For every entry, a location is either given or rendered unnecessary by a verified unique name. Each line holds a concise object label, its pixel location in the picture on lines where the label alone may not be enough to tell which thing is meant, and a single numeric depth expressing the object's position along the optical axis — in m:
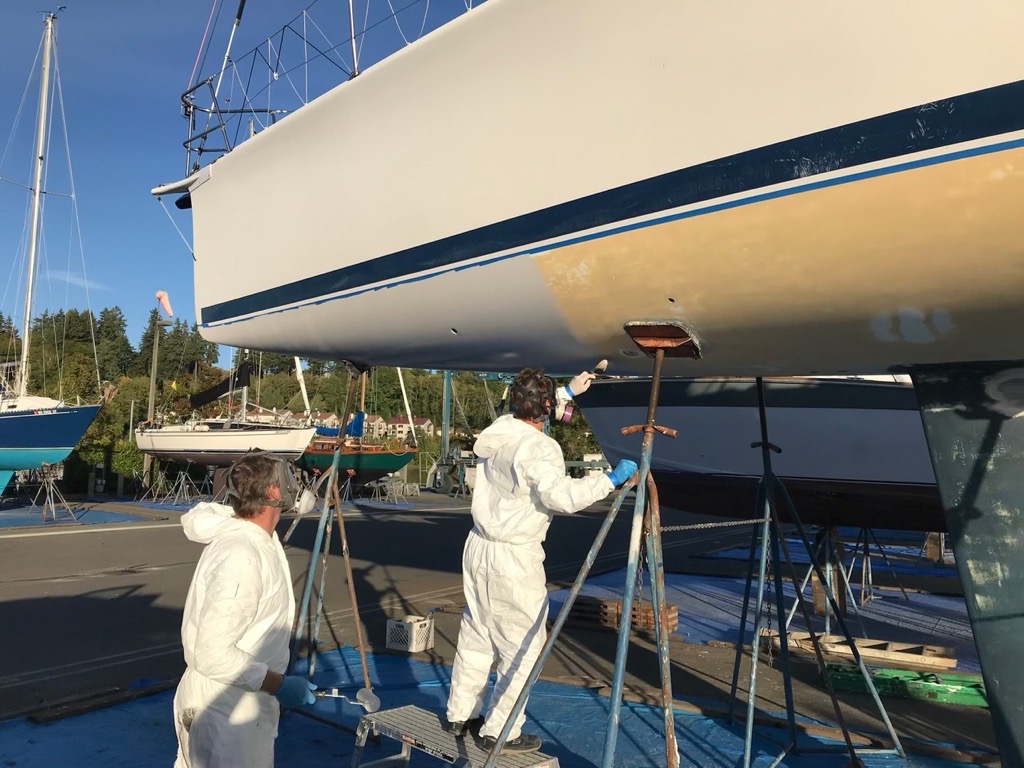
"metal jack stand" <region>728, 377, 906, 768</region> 3.81
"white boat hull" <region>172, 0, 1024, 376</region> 2.15
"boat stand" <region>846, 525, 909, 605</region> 9.28
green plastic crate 5.31
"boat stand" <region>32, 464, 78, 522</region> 16.77
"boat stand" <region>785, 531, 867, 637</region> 7.07
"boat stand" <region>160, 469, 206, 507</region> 21.84
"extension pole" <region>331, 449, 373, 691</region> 4.55
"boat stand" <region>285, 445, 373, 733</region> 4.91
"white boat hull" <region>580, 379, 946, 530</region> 7.86
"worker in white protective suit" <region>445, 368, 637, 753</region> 3.20
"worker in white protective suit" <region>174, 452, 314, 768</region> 2.35
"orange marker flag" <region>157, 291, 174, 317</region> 31.52
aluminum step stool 3.01
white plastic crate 6.05
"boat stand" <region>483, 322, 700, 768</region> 2.72
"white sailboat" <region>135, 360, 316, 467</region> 21.36
